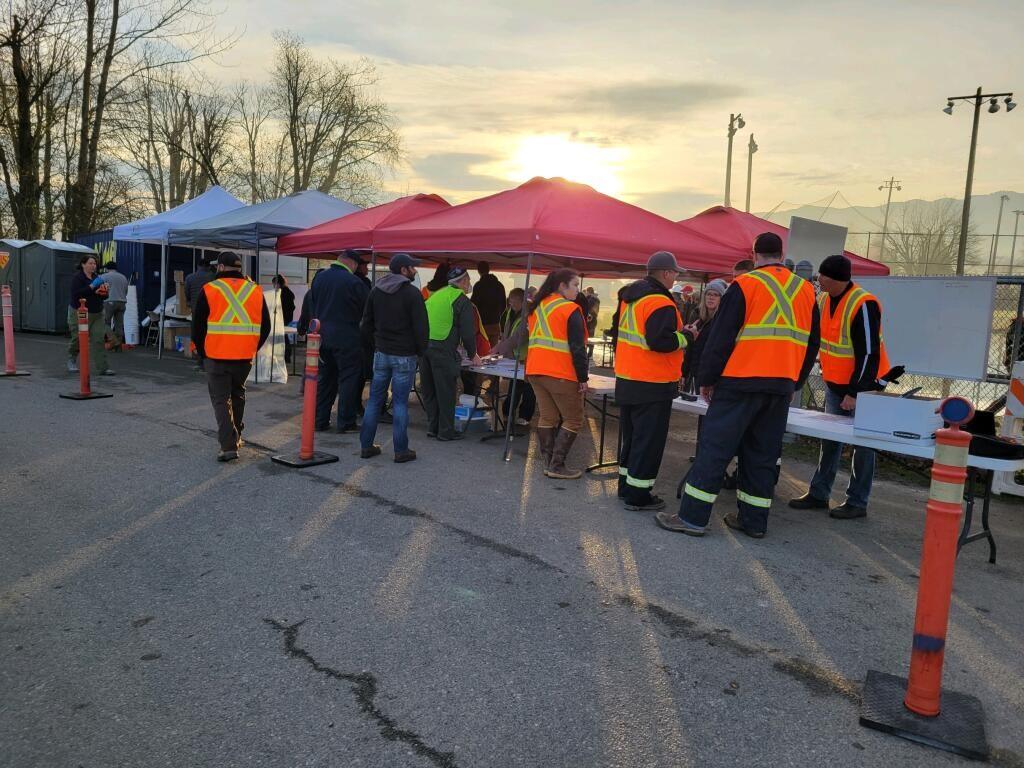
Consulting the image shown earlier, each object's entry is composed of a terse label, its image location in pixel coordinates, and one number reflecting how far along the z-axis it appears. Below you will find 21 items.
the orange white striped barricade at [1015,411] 6.16
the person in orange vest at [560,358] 6.21
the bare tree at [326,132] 37.16
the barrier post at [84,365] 9.27
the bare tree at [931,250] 41.88
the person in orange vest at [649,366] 5.23
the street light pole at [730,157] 35.66
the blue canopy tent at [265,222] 12.09
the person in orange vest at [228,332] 6.41
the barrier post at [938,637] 2.68
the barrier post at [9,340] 10.66
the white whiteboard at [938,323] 7.26
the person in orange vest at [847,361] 5.34
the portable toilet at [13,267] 18.92
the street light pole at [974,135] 29.69
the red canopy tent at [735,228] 10.03
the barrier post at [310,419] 6.23
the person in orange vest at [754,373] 4.61
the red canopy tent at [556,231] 7.29
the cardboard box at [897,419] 4.38
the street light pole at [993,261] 31.85
